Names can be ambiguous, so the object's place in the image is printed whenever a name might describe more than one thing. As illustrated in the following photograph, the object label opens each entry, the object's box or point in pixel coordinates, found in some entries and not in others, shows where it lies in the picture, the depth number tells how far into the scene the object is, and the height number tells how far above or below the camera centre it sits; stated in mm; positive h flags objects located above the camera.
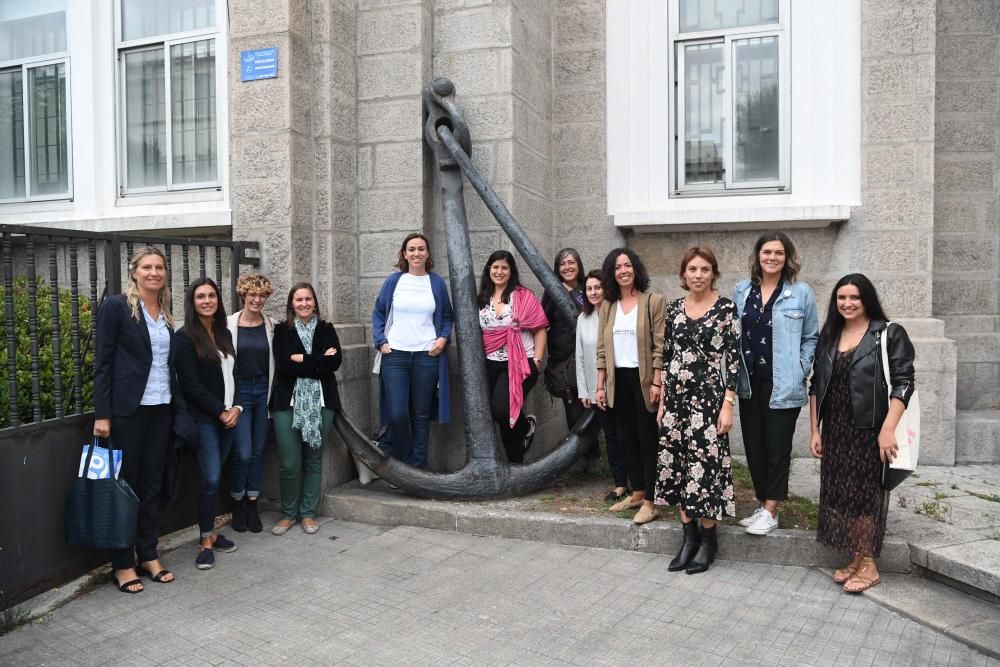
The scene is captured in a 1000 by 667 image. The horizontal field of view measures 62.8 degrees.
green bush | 4699 -336
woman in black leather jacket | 4137 -616
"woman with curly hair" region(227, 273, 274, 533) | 5141 -572
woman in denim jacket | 4531 -360
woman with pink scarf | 5633 -257
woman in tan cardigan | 4980 -398
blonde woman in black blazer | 4297 -470
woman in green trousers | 5301 -621
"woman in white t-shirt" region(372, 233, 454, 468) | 5633 -342
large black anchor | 5426 -892
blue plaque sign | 5828 +1688
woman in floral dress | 4492 -589
